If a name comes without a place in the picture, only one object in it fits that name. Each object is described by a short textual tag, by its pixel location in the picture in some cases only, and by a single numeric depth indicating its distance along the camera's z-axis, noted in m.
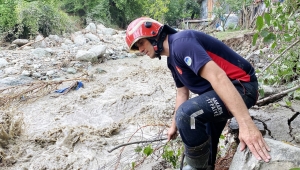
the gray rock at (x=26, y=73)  7.85
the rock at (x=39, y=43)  12.06
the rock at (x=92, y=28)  15.67
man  1.60
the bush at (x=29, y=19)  12.81
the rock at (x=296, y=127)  2.41
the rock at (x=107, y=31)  16.71
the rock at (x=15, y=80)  7.21
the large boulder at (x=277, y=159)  1.58
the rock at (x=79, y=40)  12.83
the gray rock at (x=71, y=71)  8.70
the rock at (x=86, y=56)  9.67
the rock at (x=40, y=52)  10.03
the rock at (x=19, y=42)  12.16
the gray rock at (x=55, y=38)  12.89
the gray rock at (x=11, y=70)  8.02
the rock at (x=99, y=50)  10.00
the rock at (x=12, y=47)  11.61
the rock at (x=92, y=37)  13.73
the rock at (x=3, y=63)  8.73
